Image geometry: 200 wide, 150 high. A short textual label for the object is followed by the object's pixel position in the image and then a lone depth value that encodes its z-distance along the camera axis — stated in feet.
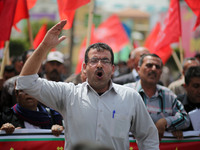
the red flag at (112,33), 35.42
